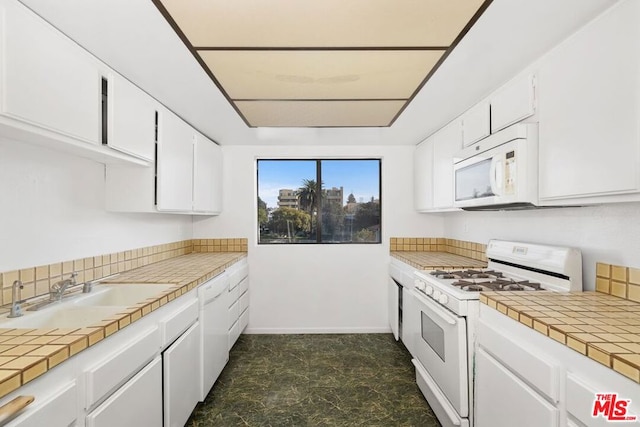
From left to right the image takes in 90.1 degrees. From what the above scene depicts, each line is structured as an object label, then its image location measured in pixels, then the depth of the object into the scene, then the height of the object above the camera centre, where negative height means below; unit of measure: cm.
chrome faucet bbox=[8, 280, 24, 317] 138 -38
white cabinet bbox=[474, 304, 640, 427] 100 -61
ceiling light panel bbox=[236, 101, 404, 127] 240 +85
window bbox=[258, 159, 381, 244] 396 +20
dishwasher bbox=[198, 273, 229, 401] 227 -86
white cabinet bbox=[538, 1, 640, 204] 120 +45
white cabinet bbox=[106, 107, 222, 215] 221 +30
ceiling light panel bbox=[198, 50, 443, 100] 167 +85
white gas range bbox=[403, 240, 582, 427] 178 -54
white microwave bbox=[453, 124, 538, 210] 174 +28
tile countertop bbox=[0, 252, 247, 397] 90 -42
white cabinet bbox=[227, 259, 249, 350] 296 -84
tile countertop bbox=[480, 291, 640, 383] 97 -41
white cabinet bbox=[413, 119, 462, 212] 275 +48
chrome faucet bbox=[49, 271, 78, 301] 161 -37
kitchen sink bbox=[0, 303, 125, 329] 146 -48
